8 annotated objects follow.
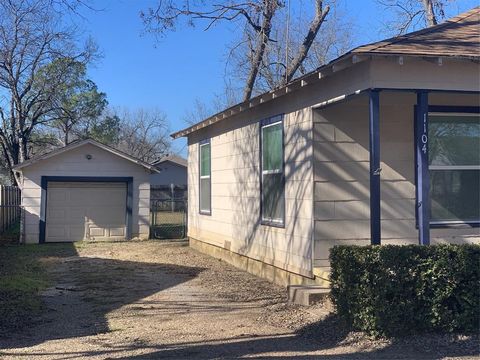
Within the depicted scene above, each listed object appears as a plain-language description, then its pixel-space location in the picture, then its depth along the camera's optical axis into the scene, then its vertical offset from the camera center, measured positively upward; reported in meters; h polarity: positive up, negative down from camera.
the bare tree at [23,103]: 26.72 +5.27
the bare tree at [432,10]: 17.56 +6.37
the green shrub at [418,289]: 5.64 -0.94
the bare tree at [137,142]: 58.34 +6.50
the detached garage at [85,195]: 18.48 +0.20
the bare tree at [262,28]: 17.50 +5.92
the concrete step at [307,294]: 7.45 -1.32
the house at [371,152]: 6.74 +0.78
